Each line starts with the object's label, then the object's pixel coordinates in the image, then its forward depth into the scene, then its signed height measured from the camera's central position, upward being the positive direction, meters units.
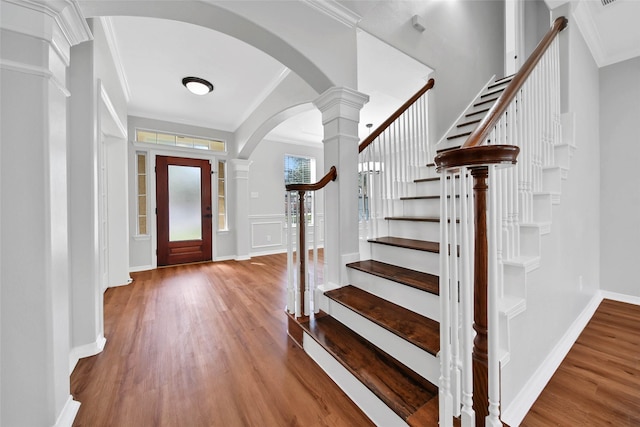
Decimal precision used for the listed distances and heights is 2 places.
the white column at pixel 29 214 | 0.98 +0.01
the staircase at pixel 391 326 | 1.16 -0.67
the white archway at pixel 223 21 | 1.37 +1.21
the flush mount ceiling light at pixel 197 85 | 3.10 +1.62
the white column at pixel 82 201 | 1.72 +0.09
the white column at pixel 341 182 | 1.99 +0.24
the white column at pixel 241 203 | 4.86 +0.20
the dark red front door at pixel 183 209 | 4.32 +0.08
